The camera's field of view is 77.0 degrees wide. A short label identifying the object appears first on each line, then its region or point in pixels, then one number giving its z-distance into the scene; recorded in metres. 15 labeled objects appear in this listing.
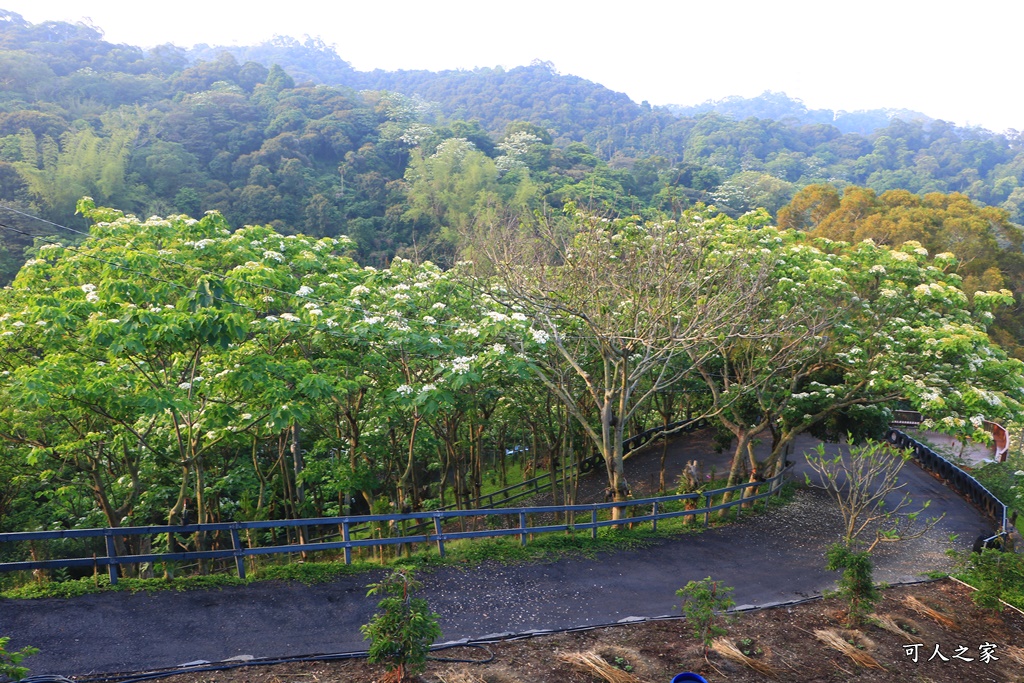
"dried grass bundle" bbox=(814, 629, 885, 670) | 8.05
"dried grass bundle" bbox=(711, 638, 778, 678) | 7.66
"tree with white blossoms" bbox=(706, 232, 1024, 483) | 10.99
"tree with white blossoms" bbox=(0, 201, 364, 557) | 8.06
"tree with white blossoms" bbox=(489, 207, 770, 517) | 11.33
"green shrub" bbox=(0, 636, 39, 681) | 4.95
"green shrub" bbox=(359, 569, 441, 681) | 6.35
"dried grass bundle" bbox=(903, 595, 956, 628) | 9.55
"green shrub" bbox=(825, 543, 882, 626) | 8.83
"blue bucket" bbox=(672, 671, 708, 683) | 5.58
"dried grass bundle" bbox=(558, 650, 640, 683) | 7.10
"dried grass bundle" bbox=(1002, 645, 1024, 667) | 8.67
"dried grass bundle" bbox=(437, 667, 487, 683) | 6.82
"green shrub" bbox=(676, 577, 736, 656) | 7.73
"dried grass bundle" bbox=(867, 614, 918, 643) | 8.90
